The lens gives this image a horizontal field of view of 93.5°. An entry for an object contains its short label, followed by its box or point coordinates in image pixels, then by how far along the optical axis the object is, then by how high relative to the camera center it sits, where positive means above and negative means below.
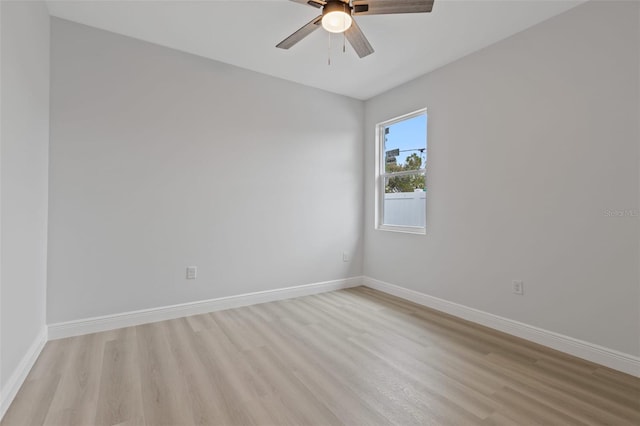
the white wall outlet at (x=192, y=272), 3.11 -0.64
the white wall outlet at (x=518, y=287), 2.66 -0.66
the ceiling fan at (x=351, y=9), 1.92 +1.33
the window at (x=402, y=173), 3.66 +0.51
